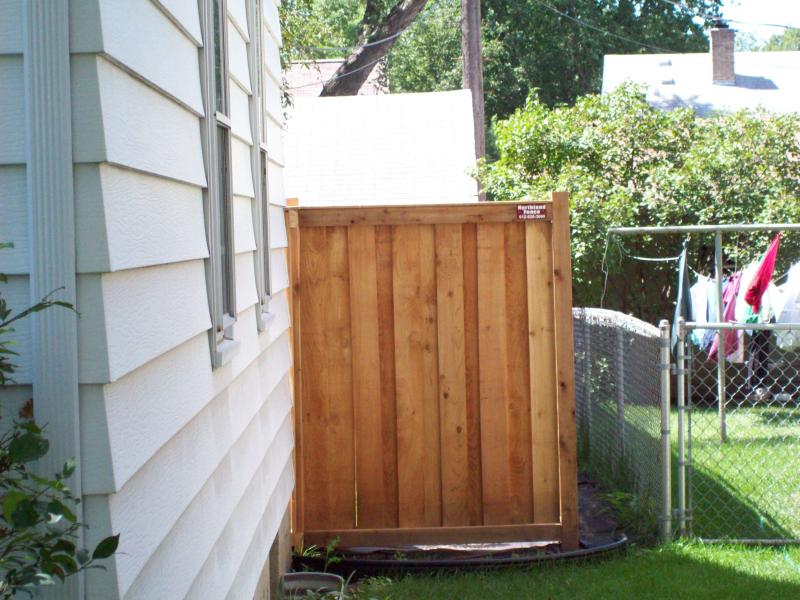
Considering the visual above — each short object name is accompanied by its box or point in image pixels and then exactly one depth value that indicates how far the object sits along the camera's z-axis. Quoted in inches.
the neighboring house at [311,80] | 1134.4
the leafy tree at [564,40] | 1339.8
